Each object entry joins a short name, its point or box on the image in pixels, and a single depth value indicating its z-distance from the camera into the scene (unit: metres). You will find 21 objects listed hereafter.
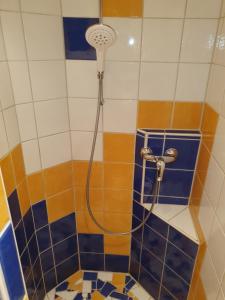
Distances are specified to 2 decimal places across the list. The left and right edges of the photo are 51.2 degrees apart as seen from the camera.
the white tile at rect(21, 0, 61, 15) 1.04
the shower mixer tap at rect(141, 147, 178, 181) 1.33
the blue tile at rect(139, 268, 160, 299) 1.60
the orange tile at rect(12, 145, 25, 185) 1.16
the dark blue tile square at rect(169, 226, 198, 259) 1.23
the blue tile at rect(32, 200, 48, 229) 1.40
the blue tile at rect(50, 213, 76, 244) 1.54
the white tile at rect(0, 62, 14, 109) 1.03
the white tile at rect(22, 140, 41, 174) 1.24
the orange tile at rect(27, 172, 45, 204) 1.32
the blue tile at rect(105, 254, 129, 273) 1.77
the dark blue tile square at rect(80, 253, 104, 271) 1.78
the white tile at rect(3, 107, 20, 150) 1.08
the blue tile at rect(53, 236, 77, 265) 1.62
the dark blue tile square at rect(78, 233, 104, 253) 1.68
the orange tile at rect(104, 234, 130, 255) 1.68
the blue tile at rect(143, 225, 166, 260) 1.42
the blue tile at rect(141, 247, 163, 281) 1.51
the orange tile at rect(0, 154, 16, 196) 1.07
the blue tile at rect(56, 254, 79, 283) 1.70
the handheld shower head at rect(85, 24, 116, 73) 1.02
